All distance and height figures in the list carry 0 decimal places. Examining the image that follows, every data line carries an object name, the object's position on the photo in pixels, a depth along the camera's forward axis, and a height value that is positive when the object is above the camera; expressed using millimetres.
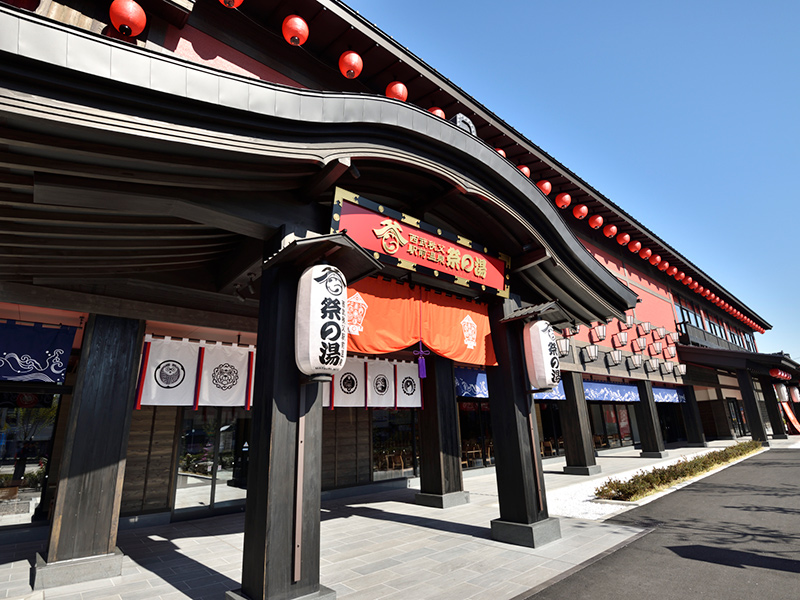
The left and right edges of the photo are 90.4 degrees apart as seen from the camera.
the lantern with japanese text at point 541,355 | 7043 +995
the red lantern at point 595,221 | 17578 +8082
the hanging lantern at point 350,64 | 8414 +7279
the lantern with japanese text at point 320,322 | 4270 +1056
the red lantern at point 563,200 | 15359 +7930
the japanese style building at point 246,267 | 3621 +2266
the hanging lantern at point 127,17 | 6094 +6142
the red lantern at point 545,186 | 14476 +7967
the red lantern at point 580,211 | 16438 +7955
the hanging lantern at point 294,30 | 7664 +7303
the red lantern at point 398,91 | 9195 +7296
